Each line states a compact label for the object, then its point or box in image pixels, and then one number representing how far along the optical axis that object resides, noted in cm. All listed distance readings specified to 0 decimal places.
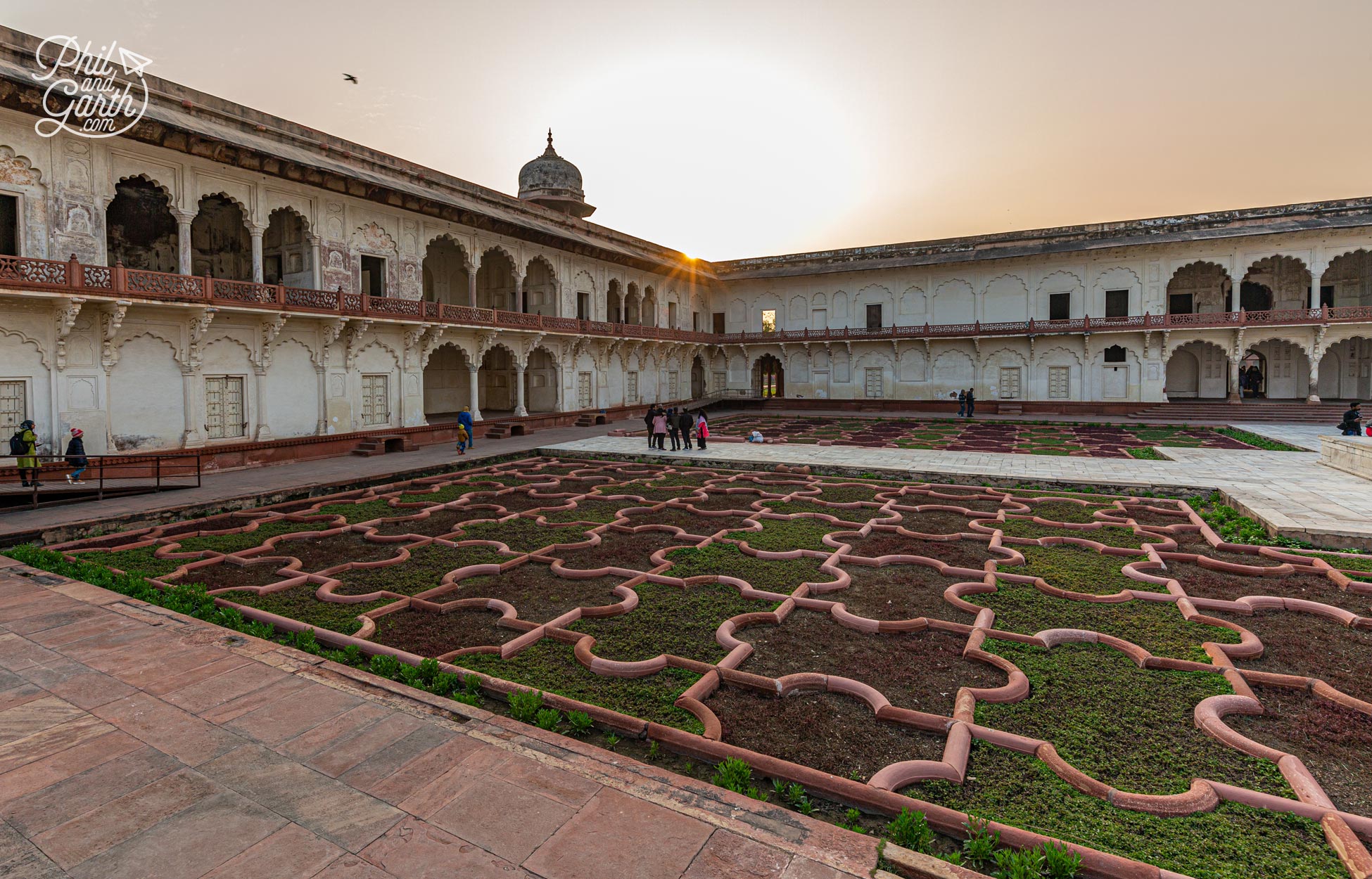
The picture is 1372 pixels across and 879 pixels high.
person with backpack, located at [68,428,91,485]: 1097
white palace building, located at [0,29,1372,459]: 1232
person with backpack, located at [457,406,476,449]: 1606
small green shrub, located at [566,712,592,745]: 336
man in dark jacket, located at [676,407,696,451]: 1527
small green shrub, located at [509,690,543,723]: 348
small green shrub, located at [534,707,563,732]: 337
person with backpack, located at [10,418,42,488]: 994
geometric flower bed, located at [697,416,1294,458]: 1588
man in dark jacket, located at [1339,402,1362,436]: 1562
